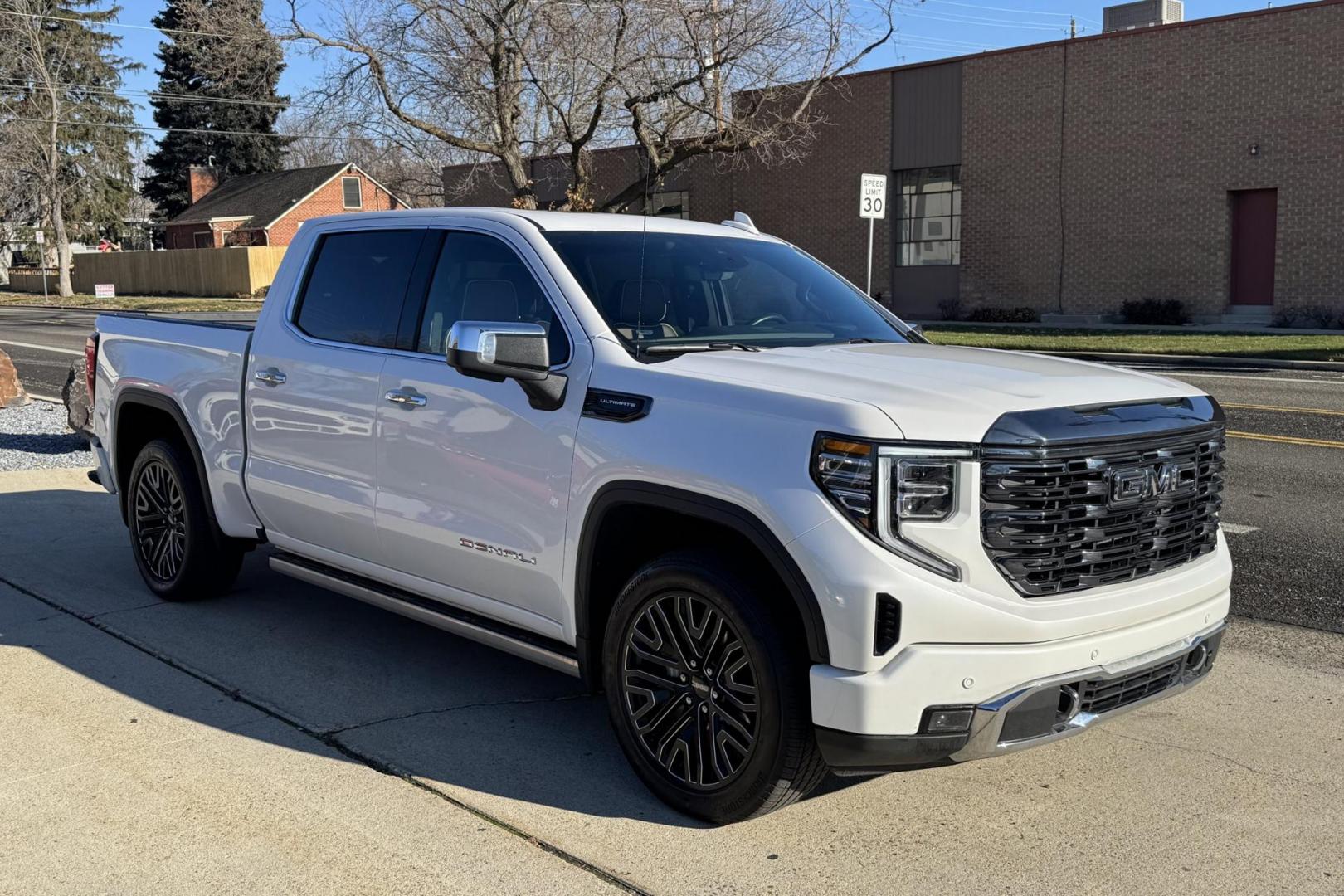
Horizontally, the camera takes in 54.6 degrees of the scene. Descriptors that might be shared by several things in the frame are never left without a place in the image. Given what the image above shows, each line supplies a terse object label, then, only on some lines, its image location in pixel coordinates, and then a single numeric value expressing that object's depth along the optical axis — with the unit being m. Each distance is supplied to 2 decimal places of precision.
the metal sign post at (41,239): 70.25
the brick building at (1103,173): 26.52
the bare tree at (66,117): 57.78
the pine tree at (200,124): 68.00
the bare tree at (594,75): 32.03
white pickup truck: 3.57
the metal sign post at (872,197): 21.98
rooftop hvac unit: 32.12
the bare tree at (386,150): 34.81
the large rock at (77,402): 10.47
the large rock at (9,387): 14.06
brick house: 64.12
